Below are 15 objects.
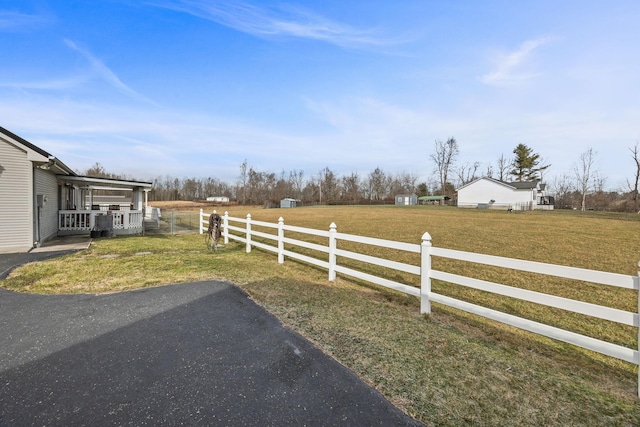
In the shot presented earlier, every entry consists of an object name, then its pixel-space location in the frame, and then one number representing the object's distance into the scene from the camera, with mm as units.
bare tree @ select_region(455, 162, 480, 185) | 67000
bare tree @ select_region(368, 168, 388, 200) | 74625
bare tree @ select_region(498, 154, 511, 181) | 62622
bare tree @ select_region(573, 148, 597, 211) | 53469
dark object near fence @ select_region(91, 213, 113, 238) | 12641
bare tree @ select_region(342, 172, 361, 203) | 73831
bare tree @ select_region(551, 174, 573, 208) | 61250
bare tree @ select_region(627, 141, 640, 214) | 38125
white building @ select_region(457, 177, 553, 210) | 43844
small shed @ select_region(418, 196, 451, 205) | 60603
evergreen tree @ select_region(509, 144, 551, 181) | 56188
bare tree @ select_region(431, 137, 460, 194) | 59562
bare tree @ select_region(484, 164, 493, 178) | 66312
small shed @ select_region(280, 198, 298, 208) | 56688
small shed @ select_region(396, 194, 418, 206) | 60906
